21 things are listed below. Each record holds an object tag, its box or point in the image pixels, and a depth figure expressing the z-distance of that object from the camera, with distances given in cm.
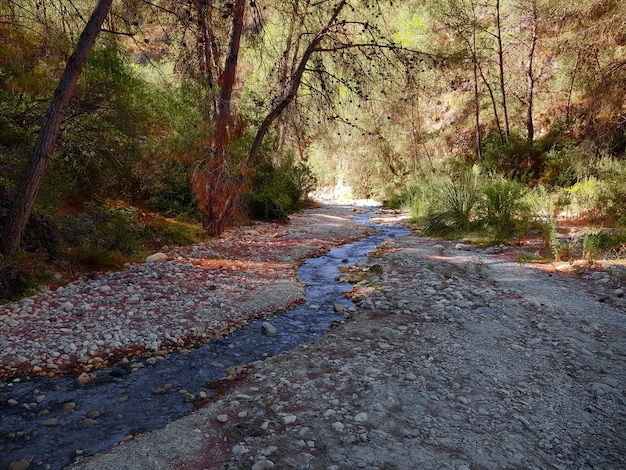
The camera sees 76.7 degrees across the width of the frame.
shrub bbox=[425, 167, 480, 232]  1149
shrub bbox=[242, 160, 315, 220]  1382
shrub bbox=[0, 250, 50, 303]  522
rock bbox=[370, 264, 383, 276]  762
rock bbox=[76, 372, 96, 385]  368
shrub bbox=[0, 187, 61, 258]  593
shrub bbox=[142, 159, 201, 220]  1021
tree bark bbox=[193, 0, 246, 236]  942
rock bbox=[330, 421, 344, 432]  296
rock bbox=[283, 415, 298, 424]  305
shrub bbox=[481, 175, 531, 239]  1023
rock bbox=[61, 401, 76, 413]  325
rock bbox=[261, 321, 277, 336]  498
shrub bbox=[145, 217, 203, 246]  868
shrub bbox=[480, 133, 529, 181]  1537
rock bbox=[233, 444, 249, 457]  271
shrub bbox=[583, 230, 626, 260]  748
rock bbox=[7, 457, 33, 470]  260
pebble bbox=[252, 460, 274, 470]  256
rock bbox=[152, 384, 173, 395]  358
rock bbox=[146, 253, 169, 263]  737
